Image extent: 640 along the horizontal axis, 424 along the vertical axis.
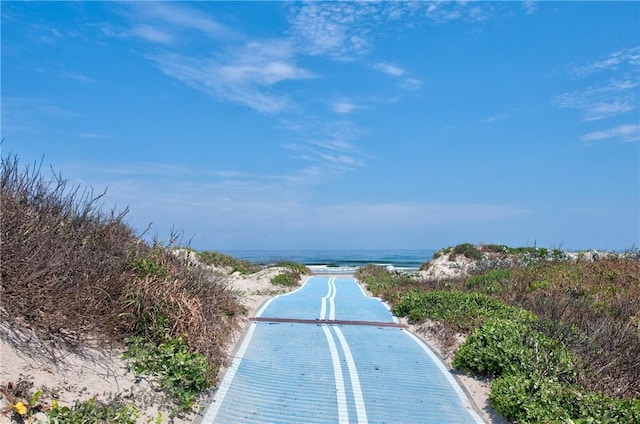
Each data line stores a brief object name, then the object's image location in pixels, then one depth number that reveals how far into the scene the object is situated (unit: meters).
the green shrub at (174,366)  6.57
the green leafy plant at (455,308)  10.77
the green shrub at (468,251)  31.43
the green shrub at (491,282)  15.67
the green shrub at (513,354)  7.30
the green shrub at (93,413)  4.86
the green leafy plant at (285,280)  23.45
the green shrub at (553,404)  5.69
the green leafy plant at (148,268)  8.53
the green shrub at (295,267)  32.93
